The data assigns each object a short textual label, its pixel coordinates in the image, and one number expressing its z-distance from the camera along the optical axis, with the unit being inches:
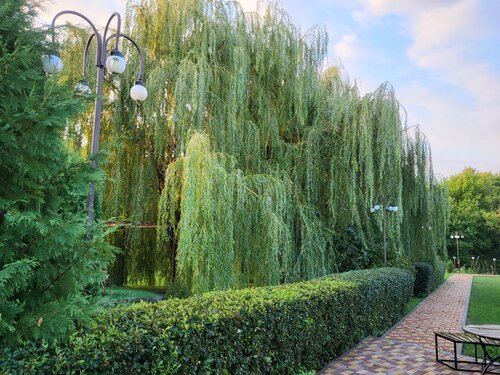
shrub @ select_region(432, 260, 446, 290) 574.9
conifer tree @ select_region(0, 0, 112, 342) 78.4
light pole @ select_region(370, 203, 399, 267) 345.5
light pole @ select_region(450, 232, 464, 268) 1299.7
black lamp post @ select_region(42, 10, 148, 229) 161.2
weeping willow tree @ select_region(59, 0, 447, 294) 238.2
